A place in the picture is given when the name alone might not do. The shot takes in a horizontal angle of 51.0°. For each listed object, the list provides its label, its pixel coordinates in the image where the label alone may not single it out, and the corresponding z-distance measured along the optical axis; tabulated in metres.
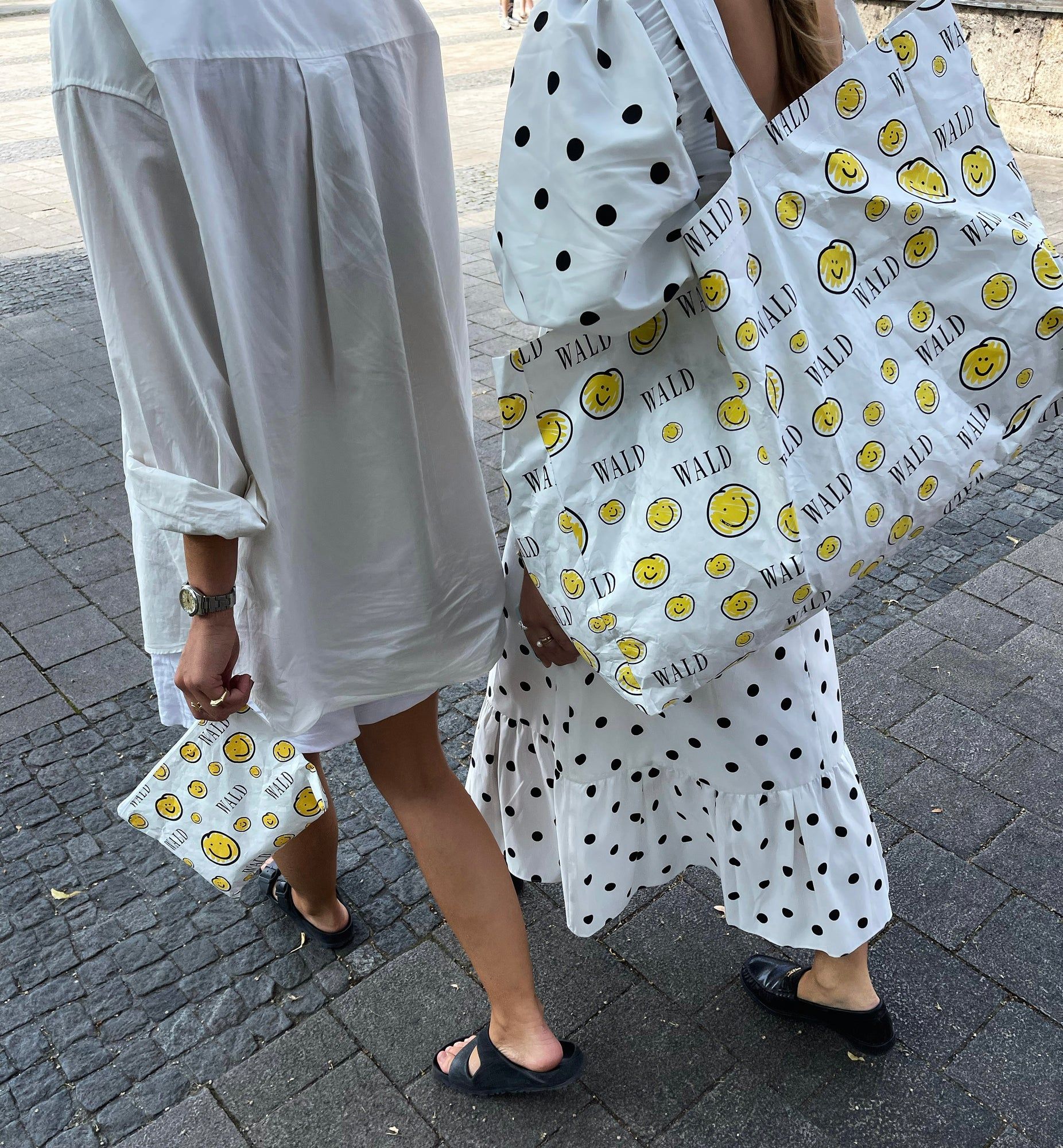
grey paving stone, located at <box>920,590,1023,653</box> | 3.40
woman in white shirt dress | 1.40
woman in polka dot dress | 1.26
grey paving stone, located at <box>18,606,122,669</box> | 3.65
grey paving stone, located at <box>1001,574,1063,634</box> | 3.48
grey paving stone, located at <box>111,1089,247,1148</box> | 2.08
